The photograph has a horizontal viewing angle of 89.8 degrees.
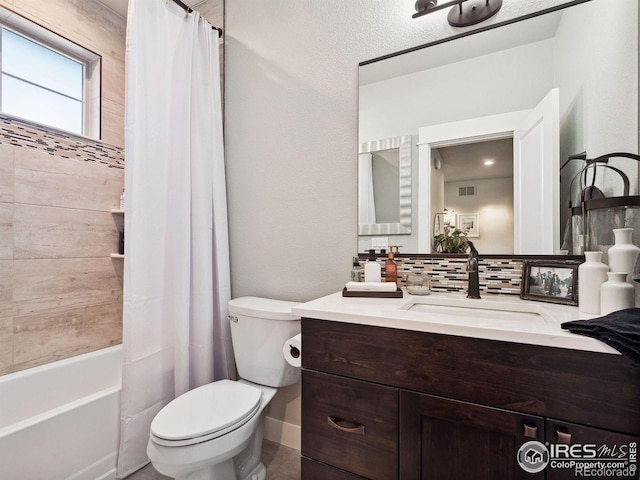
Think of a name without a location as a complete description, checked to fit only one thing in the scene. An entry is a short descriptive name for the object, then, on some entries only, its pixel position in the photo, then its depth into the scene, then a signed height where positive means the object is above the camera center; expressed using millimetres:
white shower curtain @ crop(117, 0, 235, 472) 1524 +107
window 1769 +987
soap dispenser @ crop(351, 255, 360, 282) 1489 -144
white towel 1348 -197
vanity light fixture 1359 +1001
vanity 786 -422
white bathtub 1270 -828
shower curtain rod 1739 +1301
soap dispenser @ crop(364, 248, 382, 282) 1458 -145
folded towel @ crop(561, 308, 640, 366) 702 -213
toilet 1152 -692
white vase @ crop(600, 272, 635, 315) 885 -150
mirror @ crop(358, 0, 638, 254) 1150 +549
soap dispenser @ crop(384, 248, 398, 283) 1497 -140
